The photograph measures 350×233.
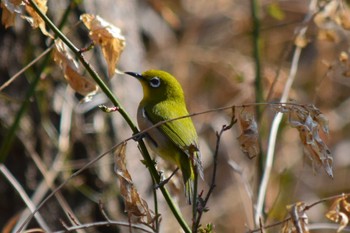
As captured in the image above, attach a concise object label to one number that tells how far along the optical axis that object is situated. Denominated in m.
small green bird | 5.71
